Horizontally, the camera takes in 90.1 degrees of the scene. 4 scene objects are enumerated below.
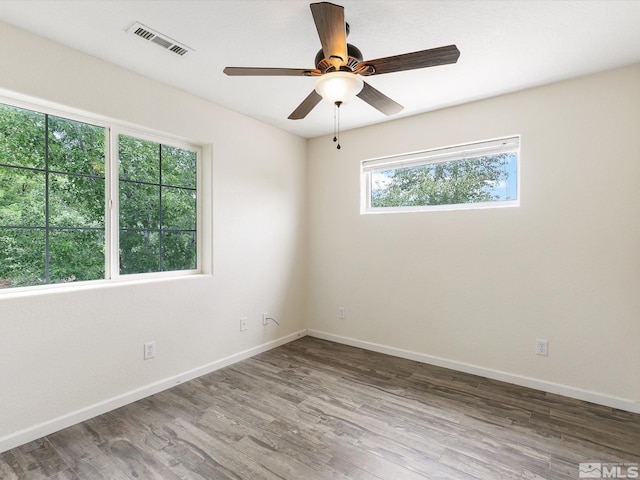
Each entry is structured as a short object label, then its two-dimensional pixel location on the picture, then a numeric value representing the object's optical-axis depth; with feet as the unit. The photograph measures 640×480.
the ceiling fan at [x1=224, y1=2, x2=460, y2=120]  4.62
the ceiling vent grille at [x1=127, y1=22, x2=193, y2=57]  6.15
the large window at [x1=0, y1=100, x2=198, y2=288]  6.55
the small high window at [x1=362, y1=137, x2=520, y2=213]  9.30
